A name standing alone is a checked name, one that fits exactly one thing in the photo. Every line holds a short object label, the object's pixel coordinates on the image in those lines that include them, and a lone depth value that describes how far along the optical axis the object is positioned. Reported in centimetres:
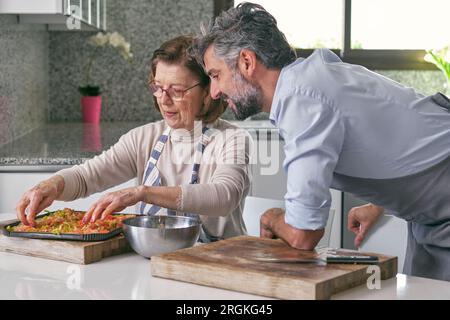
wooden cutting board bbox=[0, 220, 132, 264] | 263
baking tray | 266
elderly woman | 299
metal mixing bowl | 263
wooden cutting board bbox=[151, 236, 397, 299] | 237
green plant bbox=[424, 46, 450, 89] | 456
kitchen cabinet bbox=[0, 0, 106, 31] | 364
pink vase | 466
